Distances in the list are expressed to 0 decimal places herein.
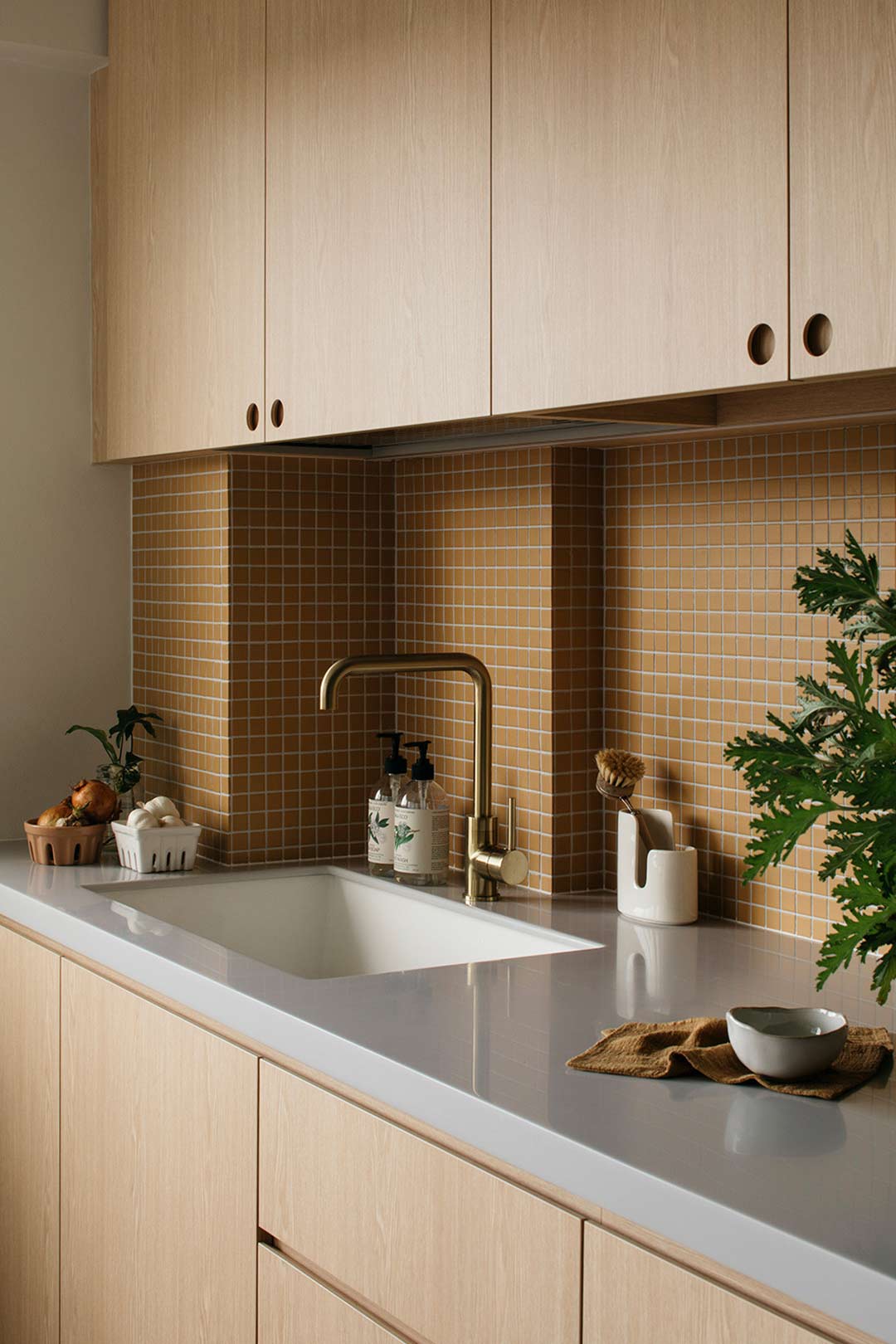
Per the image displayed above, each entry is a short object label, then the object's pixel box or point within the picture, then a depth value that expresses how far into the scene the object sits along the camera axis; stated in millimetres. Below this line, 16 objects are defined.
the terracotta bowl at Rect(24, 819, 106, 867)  2518
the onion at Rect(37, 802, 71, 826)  2543
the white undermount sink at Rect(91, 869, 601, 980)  2297
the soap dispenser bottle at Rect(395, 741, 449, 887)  2375
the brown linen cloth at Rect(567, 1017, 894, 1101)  1372
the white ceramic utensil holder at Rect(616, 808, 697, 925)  2059
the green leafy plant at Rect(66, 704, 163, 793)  2693
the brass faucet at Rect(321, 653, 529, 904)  2225
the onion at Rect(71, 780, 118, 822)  2566
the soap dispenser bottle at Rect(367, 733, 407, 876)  2463
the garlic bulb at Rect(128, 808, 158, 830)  2496
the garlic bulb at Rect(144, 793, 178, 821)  2551
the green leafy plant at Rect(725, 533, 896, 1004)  1235
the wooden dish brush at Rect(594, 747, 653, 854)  2143
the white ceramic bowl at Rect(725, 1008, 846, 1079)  1356
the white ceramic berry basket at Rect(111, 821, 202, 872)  2490
